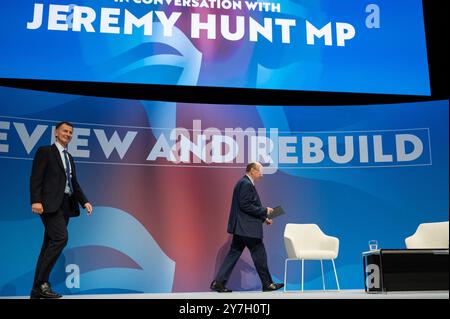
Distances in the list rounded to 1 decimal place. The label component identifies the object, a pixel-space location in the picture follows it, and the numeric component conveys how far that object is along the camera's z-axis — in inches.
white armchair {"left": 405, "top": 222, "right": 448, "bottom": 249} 266.8
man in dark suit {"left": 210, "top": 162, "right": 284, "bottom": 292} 250.1
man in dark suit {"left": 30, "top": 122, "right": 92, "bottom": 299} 196.5
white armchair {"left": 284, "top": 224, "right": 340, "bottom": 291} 259.5
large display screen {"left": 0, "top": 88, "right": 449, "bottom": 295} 268.5
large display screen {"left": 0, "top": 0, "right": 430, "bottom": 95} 256.7
